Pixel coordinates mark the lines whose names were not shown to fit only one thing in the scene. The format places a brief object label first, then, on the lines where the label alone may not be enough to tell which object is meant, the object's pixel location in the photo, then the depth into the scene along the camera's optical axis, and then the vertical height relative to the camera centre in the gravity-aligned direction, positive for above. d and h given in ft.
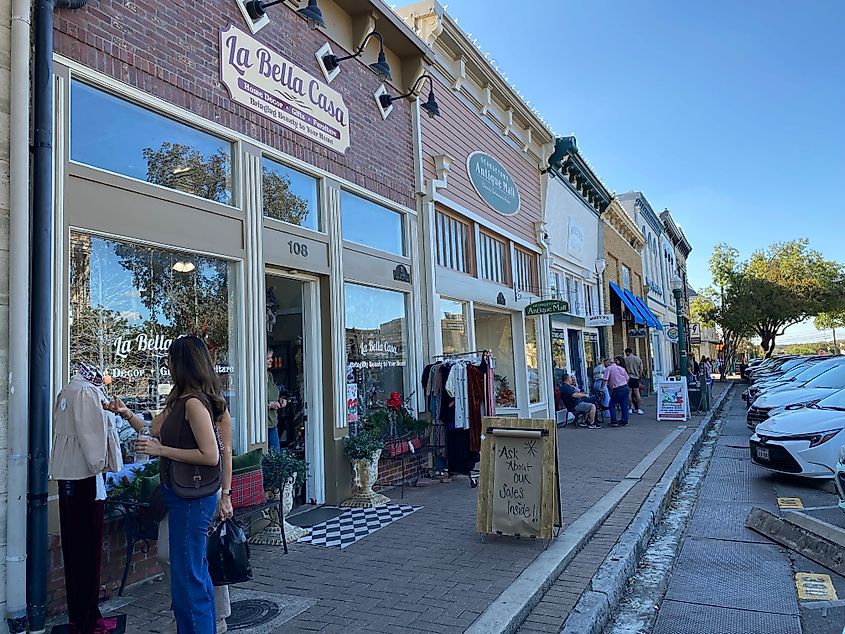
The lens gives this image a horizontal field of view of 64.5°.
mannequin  13.24 -1.94
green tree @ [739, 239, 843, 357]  135.13 +14.68
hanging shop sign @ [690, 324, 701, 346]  136.33 +6.04
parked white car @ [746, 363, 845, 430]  37.32 -2.18
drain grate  13.99 -4.99
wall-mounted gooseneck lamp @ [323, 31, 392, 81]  26.89 +13.09
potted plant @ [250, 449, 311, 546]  20.02 -3.10
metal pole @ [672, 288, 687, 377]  65.87 +2.22
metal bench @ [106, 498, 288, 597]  15.66 -3.15
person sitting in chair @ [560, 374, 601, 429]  52.08 -2.76
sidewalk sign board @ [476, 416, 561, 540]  18.98 -3.16
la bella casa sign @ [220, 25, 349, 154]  22.11 +10.47
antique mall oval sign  40.11 +11.99
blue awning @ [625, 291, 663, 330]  86.22 +6.40
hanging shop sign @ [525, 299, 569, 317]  44.62 +4.16
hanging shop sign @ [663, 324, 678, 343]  84.92 +3.76
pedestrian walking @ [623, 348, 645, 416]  61.31 -0.88
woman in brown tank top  11.76 -1.60
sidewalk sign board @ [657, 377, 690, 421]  53.93 -2.86
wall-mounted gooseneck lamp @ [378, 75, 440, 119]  32.86 +13.36
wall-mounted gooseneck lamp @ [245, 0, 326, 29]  22.85 +13.05
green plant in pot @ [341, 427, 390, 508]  25.27 -3.33
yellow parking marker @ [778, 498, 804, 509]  25.31 -5.54
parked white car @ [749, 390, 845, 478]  27.32 -3.49
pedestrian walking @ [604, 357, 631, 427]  52.31 -1.70
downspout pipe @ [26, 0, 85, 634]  13.87 +1.58
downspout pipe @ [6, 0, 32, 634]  13.88 +1.67
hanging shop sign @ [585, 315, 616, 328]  60.64 +4.19
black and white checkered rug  20.49 -4.86
